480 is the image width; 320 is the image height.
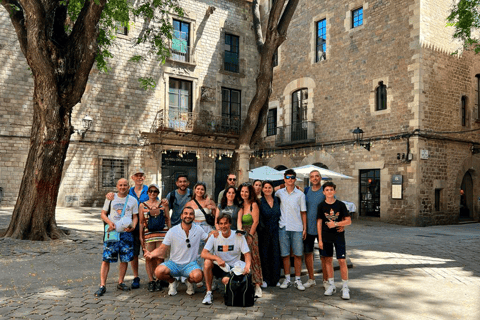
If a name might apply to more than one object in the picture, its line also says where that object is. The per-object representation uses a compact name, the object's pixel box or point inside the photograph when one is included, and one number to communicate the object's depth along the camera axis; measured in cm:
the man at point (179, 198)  582
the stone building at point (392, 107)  1492
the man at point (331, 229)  521
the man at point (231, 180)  625
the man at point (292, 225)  567
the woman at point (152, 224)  544
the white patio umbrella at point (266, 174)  1356
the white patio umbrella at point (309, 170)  1231
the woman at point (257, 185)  620
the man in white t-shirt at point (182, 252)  511
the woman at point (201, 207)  562
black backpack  472
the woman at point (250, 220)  545
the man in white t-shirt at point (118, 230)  519
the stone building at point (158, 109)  1670
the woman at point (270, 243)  573
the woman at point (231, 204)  560
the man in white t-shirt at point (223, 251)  496
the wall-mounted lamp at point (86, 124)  1741
